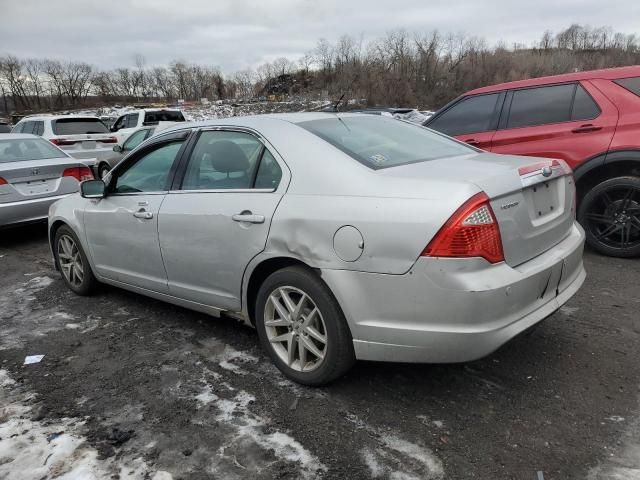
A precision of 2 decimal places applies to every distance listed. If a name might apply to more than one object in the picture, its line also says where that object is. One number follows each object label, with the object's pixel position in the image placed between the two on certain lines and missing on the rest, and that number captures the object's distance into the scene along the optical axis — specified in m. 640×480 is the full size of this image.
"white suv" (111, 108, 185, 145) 14.96
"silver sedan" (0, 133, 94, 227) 6.64
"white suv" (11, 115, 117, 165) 11.91
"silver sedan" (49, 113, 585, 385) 2.37
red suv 4.92
